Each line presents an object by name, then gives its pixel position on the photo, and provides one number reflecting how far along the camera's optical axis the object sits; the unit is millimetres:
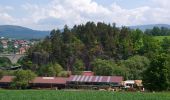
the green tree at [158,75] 56859
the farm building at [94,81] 77375
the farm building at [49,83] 80125
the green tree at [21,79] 75125
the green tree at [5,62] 139050
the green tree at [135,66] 93100
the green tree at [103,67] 92250
